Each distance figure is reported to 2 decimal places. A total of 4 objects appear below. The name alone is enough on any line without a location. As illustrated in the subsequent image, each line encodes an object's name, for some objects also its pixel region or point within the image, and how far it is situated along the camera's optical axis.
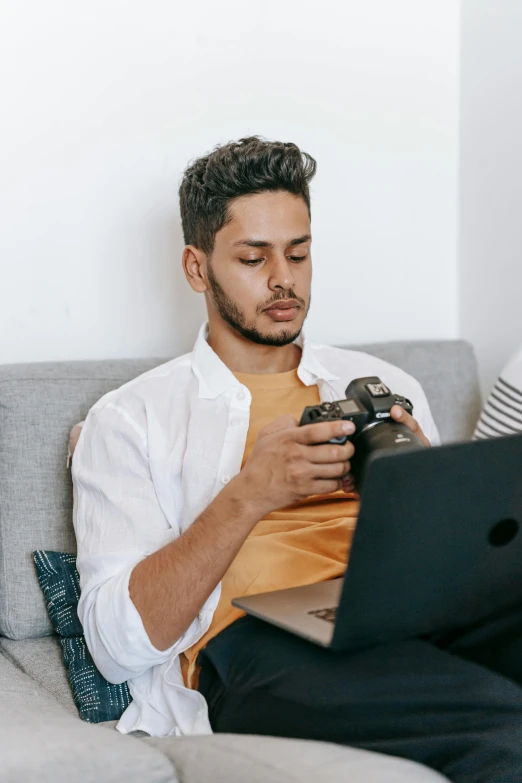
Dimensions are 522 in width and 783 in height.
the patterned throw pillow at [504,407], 1.75
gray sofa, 0.92
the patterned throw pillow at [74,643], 1.36
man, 1.05
